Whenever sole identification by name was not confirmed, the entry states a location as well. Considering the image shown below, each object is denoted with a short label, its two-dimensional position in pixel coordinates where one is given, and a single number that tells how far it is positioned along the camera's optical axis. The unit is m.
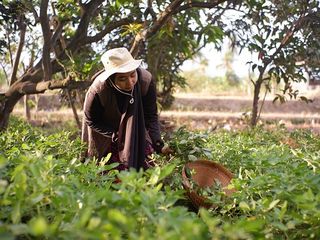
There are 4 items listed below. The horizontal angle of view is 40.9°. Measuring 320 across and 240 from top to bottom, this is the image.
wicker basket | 2.55
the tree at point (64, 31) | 4.18
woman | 2.63
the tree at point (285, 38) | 5.52
